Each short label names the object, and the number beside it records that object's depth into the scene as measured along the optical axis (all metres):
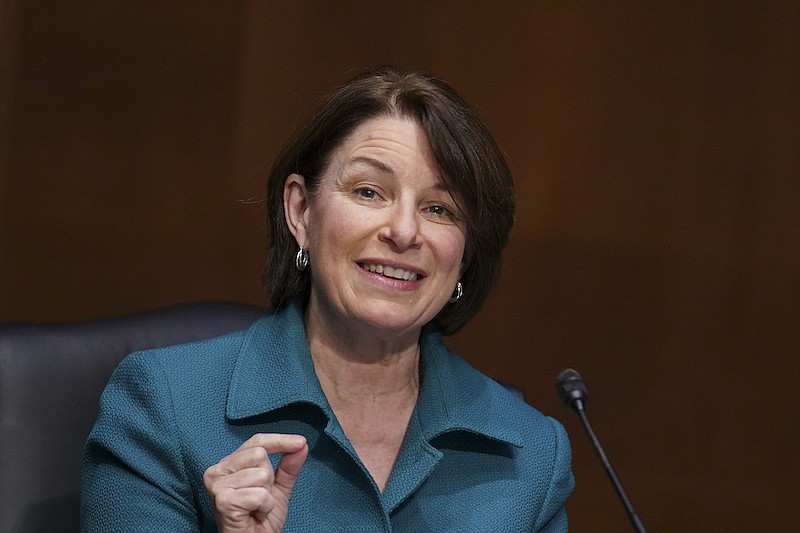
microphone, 4.40
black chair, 4.43
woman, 4.36
